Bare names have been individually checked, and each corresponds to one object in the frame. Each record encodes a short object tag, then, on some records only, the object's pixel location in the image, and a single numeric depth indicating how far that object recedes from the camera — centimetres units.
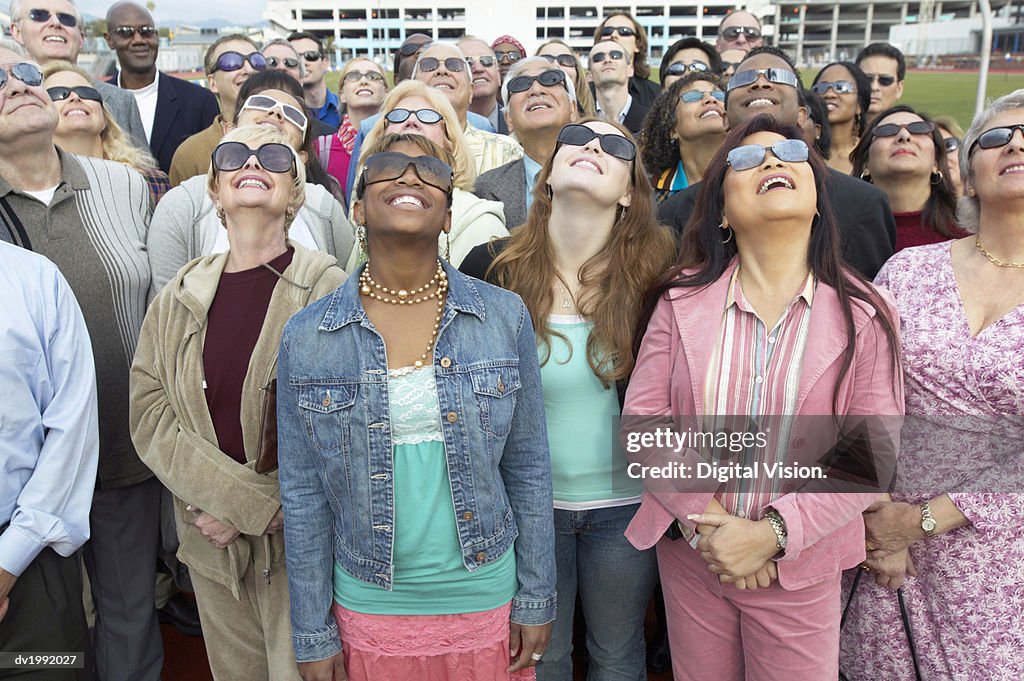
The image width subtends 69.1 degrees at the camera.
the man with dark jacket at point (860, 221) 322
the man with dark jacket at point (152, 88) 624
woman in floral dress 259
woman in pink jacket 246
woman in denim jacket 230
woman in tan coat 274
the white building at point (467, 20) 8938
